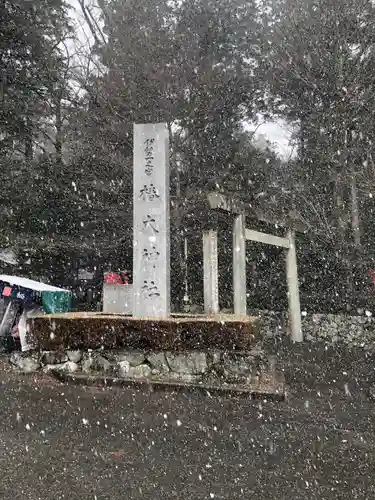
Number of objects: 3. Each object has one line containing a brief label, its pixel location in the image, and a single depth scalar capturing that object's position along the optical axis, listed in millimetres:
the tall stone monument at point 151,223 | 6480
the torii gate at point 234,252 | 7148
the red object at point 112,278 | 11516
